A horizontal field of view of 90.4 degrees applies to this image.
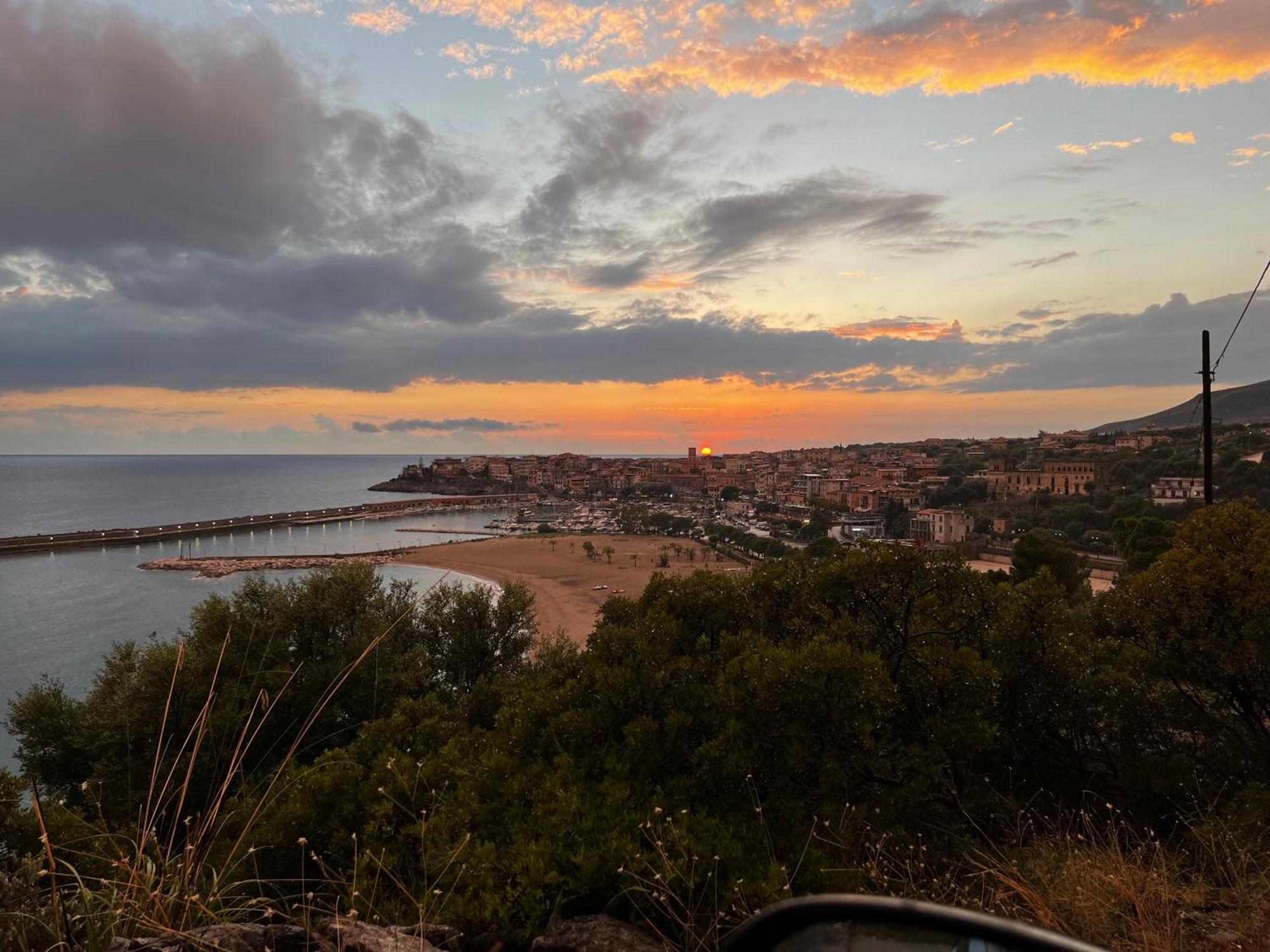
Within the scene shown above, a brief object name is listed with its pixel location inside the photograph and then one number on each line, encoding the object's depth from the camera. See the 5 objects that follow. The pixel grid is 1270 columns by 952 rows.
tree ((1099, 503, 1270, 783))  5.34
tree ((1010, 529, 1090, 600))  17.73
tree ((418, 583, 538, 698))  13.10
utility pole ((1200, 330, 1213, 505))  10.07
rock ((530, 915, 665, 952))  2.51
